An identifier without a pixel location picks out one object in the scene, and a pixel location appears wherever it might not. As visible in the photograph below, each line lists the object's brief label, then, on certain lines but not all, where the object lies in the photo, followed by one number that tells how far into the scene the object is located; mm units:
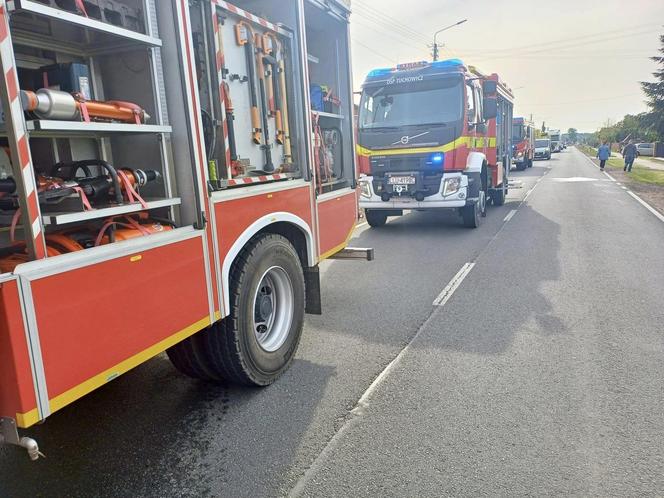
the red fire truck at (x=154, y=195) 2111
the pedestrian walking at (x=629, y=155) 27266
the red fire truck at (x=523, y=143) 26344
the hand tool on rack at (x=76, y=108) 2217
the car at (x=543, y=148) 48250
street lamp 37769
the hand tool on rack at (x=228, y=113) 3419
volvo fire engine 9711
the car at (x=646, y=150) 51575
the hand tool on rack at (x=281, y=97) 4004
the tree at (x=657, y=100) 42219
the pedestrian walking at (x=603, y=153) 29172
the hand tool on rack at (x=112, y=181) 2648
